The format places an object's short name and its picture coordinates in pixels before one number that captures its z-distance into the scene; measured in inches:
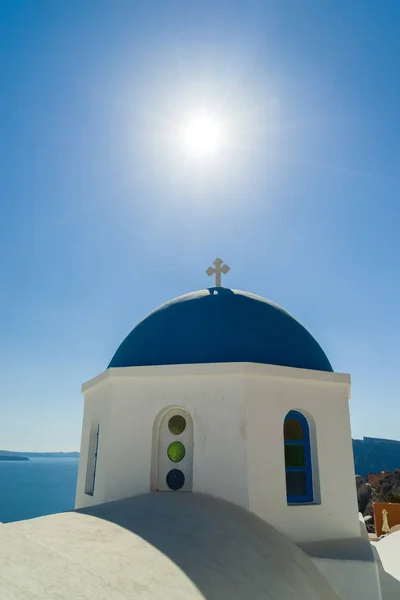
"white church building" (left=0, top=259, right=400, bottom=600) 138.2
